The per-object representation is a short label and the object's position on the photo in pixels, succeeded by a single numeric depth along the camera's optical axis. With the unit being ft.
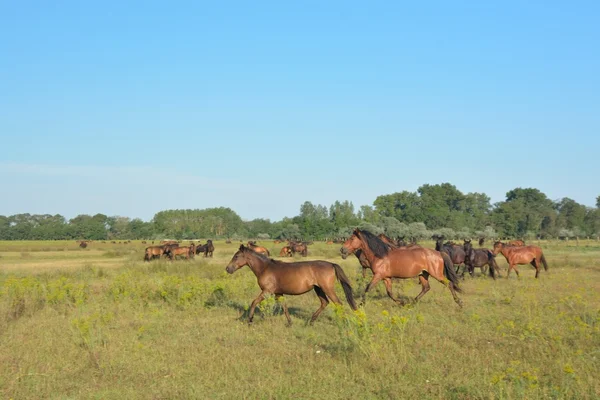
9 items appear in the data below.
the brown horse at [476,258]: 69.62
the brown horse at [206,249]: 132.46
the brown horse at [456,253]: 69.75
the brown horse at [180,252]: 111.55
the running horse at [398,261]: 43.45
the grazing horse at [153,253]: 113.09
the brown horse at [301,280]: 34.91
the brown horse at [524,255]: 69.67
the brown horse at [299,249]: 139.44
